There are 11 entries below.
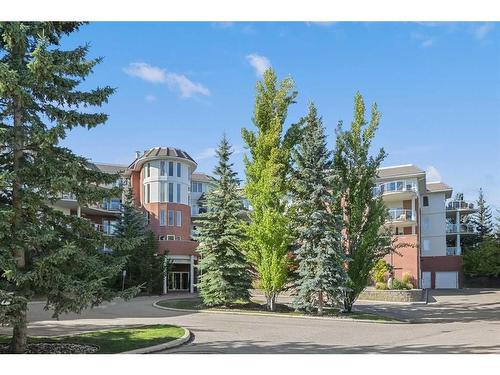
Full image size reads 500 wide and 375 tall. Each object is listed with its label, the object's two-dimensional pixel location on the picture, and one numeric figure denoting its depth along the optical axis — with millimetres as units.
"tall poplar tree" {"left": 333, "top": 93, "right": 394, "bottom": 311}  23359
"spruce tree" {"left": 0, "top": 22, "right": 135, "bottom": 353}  10258
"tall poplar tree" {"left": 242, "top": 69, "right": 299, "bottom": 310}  23172
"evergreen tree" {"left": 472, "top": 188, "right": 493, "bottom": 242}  59594
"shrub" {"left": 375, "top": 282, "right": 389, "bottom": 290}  34375
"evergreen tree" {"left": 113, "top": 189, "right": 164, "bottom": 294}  36656
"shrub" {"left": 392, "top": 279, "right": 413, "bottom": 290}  34719
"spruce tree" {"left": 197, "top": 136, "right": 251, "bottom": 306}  24703
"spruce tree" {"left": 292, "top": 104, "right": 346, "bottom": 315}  22156
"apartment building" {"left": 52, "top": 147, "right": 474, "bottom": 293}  41625
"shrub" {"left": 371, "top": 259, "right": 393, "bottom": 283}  35838
